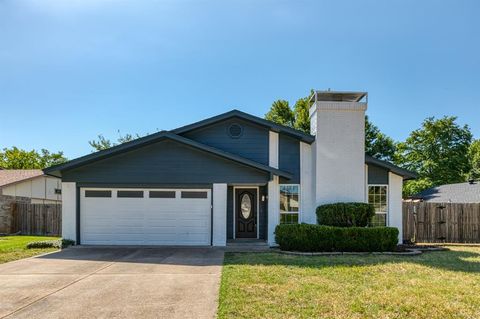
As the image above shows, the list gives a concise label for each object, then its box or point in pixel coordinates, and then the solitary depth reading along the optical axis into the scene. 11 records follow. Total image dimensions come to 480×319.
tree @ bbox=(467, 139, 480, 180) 37.59
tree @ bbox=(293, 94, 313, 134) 32.88
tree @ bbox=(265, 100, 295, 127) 36.19
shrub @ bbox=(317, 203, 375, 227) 13.22
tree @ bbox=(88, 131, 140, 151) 39.52
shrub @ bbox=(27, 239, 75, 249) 13.60
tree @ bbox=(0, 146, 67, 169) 48.22
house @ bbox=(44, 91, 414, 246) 14.08
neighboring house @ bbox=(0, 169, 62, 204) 23.22
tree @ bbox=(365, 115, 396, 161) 37.16
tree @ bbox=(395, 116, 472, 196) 39.50
